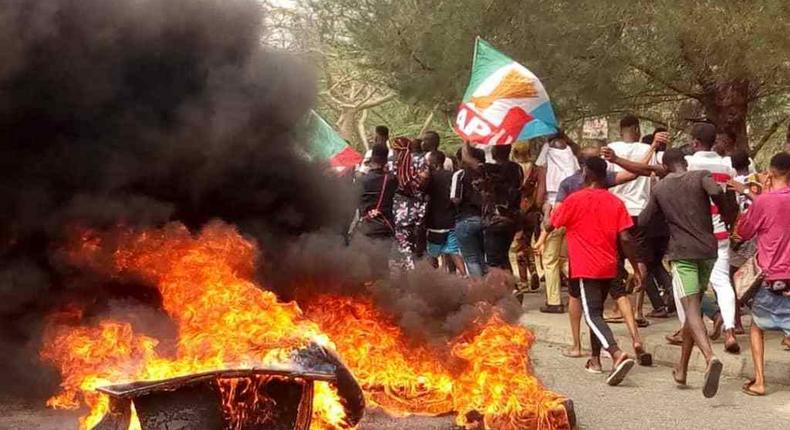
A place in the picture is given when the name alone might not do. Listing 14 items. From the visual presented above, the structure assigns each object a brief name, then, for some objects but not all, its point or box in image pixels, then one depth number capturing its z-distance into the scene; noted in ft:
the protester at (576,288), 27.99
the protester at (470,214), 35.94
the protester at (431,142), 37.70
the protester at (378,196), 34.86
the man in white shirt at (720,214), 27.45
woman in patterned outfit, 35.65
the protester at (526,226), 37.58
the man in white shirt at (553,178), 35.76
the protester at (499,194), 35.40
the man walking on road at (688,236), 25.72
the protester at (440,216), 36.40
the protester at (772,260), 24.73
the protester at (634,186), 32.24
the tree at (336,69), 54.49
